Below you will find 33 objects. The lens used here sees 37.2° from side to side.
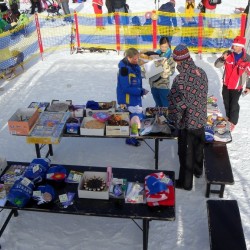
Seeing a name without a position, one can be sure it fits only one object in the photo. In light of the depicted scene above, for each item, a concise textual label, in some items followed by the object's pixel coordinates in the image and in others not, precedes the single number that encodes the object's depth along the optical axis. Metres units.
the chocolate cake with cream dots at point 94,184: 4.73
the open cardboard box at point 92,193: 4.68
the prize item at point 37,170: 4.95
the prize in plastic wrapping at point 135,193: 4.69
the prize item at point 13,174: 4.99
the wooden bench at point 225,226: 4.56
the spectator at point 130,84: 6.38
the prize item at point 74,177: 5.08
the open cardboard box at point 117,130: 6.01
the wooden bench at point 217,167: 5.61
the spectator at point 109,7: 14.47
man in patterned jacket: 5.08
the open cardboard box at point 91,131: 6.08
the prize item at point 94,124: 6.14
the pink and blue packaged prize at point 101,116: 6.25
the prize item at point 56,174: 4.98
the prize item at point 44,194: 4.68
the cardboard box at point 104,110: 6.54
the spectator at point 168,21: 12.22
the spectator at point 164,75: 7.06
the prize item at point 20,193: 4.62
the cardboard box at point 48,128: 5.96
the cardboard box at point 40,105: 6.87
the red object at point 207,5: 13.51
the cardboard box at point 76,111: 6.59
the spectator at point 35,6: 17.61
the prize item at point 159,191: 4.57
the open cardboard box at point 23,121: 6.05
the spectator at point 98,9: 13.88
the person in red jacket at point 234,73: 6.81
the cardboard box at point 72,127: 6.19
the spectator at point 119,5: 13.69
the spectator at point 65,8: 15.80
